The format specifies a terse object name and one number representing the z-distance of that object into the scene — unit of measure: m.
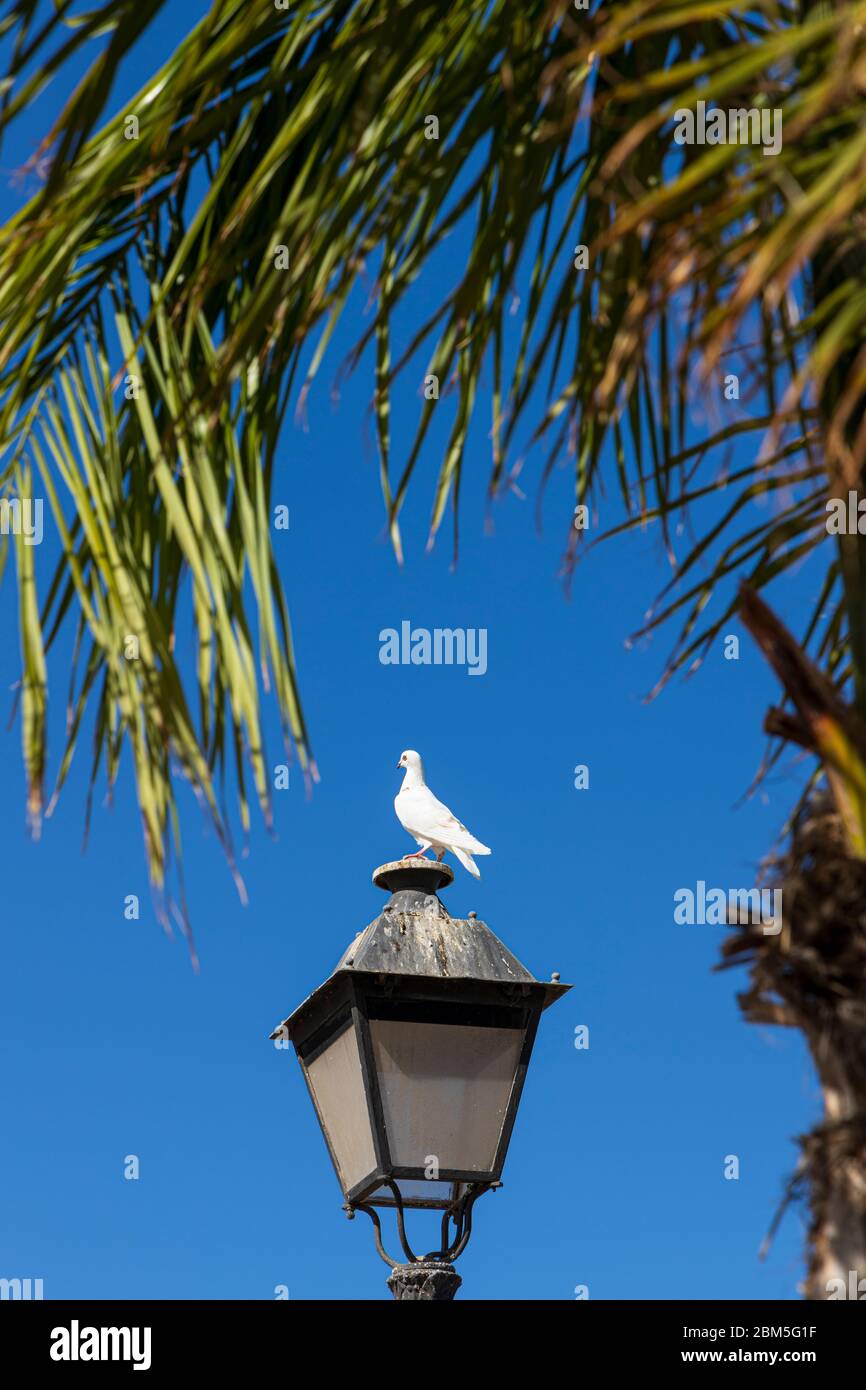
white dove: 8.27
